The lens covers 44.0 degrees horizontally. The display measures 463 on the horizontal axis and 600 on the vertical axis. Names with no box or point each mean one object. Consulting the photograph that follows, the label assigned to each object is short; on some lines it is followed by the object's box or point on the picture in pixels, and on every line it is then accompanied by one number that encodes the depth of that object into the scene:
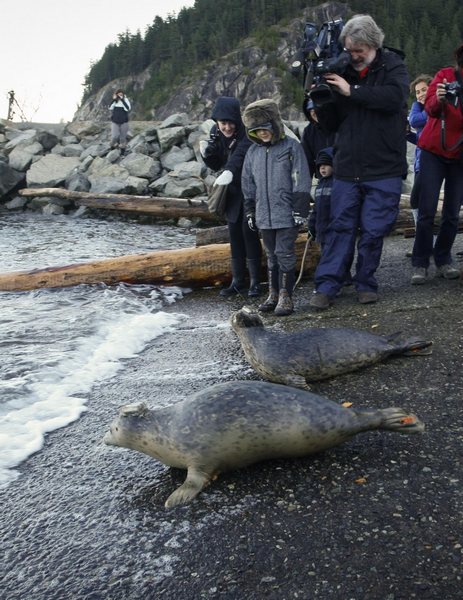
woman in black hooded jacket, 6.52
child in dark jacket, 5.68
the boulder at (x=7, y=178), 20.41
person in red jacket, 5.31
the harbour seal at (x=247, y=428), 2.66
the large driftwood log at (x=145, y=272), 7.56
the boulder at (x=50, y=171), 20.05
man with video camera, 5.01
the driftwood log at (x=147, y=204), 15.12
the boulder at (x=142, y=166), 18.97
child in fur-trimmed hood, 5.60
